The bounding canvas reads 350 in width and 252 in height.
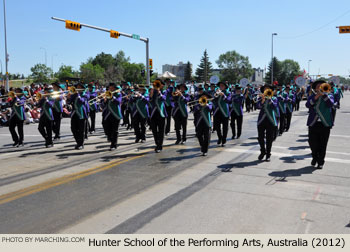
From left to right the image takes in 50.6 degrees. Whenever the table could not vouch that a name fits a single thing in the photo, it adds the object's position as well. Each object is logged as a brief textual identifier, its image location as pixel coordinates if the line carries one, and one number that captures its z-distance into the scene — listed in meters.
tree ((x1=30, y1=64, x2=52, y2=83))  64.06
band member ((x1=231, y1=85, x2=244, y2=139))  12.91
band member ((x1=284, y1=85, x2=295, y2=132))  14.47
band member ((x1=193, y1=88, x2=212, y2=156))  9.63
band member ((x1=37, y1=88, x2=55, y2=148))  11.34
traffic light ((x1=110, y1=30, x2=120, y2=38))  23.46
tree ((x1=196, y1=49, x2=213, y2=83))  115.19
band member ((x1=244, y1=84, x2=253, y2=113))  27.94
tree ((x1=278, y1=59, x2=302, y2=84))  149.62
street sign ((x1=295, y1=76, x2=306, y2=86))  24.33
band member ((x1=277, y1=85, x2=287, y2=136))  13.76
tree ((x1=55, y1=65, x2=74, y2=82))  97.38
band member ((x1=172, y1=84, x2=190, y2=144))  12.04
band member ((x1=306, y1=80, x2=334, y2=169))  8.00
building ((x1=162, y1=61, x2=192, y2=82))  141.75
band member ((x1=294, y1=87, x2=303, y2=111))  25.61
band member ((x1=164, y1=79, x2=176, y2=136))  13.10
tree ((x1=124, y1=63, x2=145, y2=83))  132.12
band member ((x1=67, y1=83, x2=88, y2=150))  10.80
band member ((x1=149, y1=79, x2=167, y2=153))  10.34
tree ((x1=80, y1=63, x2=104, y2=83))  92.34
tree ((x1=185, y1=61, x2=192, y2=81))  117.99
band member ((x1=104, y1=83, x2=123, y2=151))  10.72
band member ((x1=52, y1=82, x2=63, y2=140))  12.05
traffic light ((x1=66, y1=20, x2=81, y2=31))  20.16
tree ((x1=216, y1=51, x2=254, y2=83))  141.00
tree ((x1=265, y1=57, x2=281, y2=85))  116.34
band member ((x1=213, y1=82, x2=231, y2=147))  11.58
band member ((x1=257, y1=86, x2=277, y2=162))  8.85
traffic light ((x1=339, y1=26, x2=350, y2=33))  21.81
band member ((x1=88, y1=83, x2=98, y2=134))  14.77
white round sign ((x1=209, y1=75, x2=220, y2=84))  26.60
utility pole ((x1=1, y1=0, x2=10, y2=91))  33.78
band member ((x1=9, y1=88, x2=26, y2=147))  11.63
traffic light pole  21.02
